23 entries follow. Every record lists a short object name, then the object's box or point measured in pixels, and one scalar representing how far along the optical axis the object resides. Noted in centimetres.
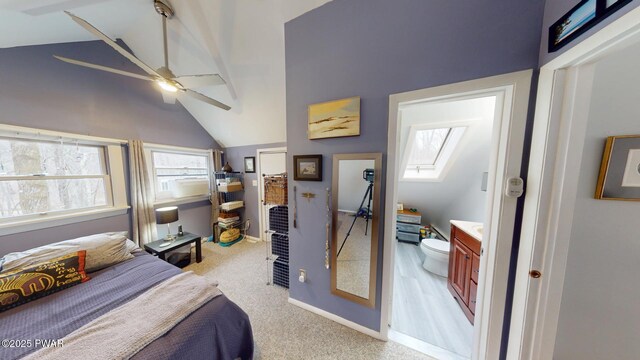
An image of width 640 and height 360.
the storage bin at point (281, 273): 201
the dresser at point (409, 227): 294
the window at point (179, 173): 276
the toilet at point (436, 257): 216
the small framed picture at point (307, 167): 149
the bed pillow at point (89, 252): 138
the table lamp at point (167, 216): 237
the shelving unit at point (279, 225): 185
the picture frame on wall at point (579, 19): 63
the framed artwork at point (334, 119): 131
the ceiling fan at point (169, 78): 147
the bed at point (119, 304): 89
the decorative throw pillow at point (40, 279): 112
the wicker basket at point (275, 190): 184
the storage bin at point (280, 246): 198
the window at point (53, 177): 166
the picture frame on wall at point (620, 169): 82
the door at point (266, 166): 301
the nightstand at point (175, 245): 222
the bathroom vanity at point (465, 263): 152
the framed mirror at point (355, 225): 135
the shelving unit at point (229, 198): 318
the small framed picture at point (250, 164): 325
